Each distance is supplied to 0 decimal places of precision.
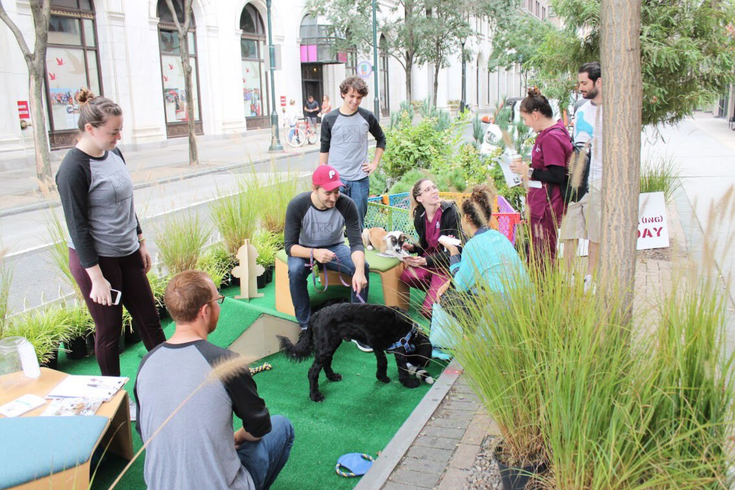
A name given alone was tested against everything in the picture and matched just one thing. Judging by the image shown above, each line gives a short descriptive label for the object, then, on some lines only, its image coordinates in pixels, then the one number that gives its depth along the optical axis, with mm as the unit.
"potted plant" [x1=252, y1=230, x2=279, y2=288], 6293
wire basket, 5449
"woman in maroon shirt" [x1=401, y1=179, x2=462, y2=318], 5051
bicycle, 22438
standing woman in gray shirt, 3242
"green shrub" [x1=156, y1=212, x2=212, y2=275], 5684
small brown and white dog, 5371
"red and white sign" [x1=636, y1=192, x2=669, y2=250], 6746
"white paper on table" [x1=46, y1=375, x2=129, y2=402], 3035
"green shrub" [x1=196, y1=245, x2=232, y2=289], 5824
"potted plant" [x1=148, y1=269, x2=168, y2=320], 5184
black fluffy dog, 3852
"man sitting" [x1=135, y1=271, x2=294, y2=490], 2131
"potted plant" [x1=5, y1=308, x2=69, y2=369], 4199
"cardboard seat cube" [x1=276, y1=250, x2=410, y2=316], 5102
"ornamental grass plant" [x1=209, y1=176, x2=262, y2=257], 6430
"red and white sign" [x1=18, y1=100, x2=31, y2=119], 14973
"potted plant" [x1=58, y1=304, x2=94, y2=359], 4504
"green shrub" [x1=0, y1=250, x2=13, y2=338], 4121
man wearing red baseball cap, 4594
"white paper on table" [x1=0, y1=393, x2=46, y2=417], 2848
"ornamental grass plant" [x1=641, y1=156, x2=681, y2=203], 7284
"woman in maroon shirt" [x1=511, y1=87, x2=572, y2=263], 4742
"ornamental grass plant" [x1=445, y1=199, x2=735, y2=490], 1950
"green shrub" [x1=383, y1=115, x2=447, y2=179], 8094
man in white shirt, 4371
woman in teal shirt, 2666
